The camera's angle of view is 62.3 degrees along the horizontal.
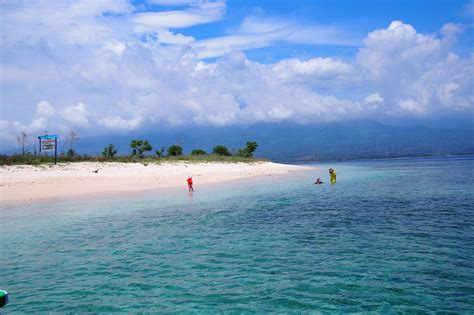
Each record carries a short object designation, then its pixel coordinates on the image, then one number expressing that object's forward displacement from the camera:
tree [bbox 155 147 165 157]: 81.51
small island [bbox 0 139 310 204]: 34.88
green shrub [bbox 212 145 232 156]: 104.06
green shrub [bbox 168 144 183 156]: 92.33
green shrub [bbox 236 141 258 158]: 104.12
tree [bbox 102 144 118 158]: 65.94
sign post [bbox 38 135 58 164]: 48.91
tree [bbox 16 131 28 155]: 60.62
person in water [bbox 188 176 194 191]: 35.28
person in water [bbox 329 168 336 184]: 42.28
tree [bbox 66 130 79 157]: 57.21
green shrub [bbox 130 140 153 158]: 73.07
